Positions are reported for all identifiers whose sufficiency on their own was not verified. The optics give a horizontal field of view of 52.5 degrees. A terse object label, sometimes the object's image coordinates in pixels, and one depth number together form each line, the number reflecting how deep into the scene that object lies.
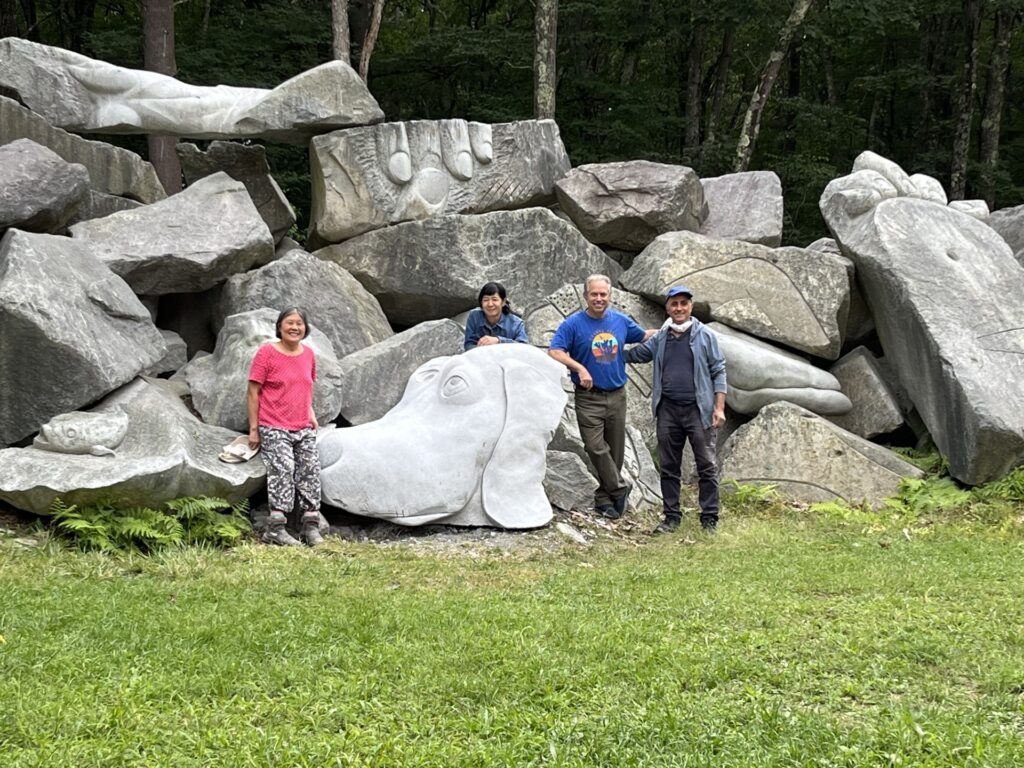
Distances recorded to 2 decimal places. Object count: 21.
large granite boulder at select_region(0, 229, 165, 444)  6.77
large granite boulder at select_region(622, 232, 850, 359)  10.04
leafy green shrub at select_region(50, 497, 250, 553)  6.22
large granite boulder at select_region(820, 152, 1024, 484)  8.67
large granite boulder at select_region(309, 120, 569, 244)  10.61
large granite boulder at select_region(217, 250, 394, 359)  9.05
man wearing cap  7.51
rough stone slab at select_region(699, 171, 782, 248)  11.39
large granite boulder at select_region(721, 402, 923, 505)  8.91
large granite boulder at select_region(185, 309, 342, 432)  7.65
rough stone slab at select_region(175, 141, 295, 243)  11.06
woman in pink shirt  6.94
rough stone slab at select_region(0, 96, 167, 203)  9.53
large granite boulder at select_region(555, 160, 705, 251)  11.02
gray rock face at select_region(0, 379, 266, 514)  6.29
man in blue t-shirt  7.71
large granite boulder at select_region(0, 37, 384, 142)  9.94
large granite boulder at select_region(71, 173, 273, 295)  8.66
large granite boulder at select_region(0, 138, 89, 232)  8.08
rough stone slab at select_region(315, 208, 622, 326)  10.09
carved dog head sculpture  7.16
